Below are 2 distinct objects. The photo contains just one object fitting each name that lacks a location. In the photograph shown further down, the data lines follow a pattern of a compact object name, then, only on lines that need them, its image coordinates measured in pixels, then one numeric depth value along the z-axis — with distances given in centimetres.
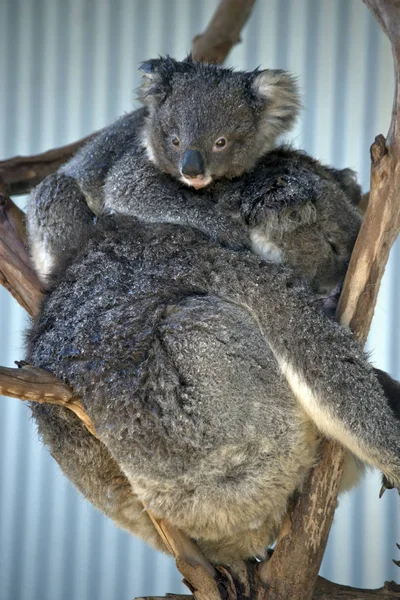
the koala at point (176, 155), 627
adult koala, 537
